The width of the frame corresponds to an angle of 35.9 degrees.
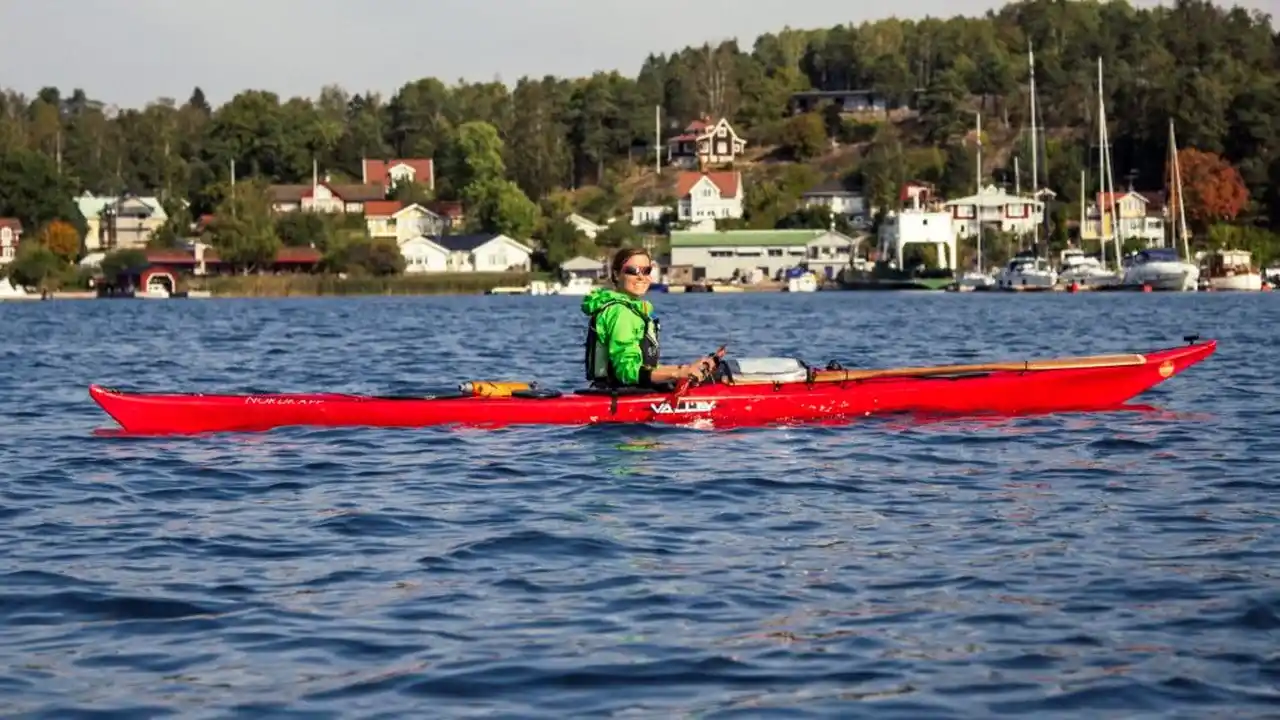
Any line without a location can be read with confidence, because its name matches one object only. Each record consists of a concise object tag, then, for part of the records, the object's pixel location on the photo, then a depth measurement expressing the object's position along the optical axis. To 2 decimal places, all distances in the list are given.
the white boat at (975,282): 102.00
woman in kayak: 16.56
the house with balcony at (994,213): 121.25
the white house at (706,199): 140.75
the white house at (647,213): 144.25
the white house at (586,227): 135.00
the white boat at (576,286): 118.56
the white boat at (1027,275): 94.44
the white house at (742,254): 125.69
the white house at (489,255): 128.50
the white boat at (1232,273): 92.94
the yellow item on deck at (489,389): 17.67
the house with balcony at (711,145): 158.75
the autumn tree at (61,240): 131.75
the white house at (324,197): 142.62
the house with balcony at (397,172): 154.00
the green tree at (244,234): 124.50
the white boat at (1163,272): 89.81
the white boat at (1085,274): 93.94
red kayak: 17.25
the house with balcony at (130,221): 143.25
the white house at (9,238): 135.88
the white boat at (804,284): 116.12
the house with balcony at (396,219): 142.12
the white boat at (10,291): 119.34
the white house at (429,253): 129.25
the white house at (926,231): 114.06
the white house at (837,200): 137.88
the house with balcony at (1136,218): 121.50
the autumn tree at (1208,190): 115.56
